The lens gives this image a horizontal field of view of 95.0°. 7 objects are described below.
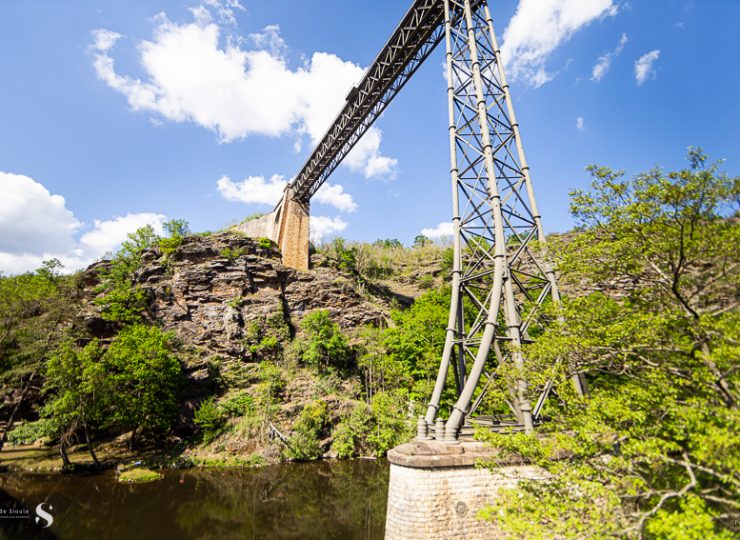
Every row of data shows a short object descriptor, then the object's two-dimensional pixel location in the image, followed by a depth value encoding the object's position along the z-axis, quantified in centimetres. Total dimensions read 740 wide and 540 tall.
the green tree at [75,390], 1588
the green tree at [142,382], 1778
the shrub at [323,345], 2350
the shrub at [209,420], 1929
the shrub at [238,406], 2042
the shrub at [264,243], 2947
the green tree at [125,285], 2327
